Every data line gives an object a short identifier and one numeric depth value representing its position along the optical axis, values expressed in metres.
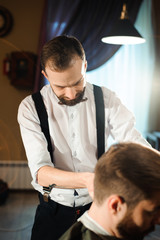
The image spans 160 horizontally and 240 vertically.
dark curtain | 4.41
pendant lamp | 3.06
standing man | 1.46
